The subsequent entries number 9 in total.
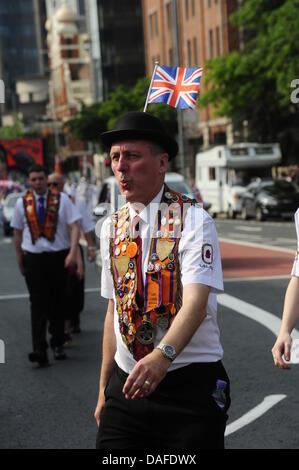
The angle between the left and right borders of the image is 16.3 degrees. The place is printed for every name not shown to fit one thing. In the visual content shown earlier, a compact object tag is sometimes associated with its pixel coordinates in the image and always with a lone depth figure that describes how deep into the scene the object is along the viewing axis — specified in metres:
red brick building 59.94
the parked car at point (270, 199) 35.81
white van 40.88
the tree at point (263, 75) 34.19
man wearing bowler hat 3.88
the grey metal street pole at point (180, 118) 38.74
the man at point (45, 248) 9.66
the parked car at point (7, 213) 36.75
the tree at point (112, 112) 60.62
